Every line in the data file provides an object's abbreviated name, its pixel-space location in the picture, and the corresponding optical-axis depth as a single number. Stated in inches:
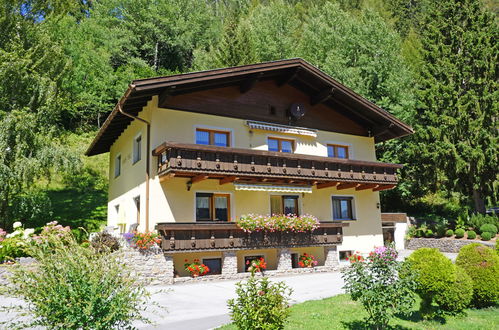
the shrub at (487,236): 880.9
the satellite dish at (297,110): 733.9
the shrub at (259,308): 222.5
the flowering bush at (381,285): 264.8
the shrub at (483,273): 358.6
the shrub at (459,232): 930.9
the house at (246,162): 578.6
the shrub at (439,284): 320.2
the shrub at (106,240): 551.8
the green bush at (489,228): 903.7
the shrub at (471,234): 912.3
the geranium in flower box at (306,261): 663.8
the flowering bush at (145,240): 520.7
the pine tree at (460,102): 990.4
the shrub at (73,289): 181.2
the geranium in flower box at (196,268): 560.4
